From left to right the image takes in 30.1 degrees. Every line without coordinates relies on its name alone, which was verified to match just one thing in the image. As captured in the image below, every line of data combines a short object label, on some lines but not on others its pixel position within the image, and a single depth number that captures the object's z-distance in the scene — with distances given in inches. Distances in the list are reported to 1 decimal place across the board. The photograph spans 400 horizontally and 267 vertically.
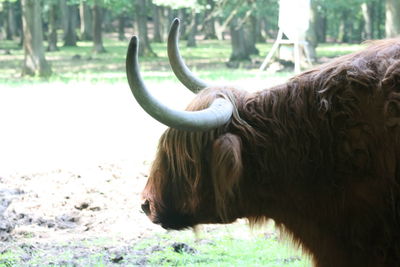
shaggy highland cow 135.0
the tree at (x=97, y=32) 1601.1
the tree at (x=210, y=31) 2549.2
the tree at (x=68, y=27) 1972.2
